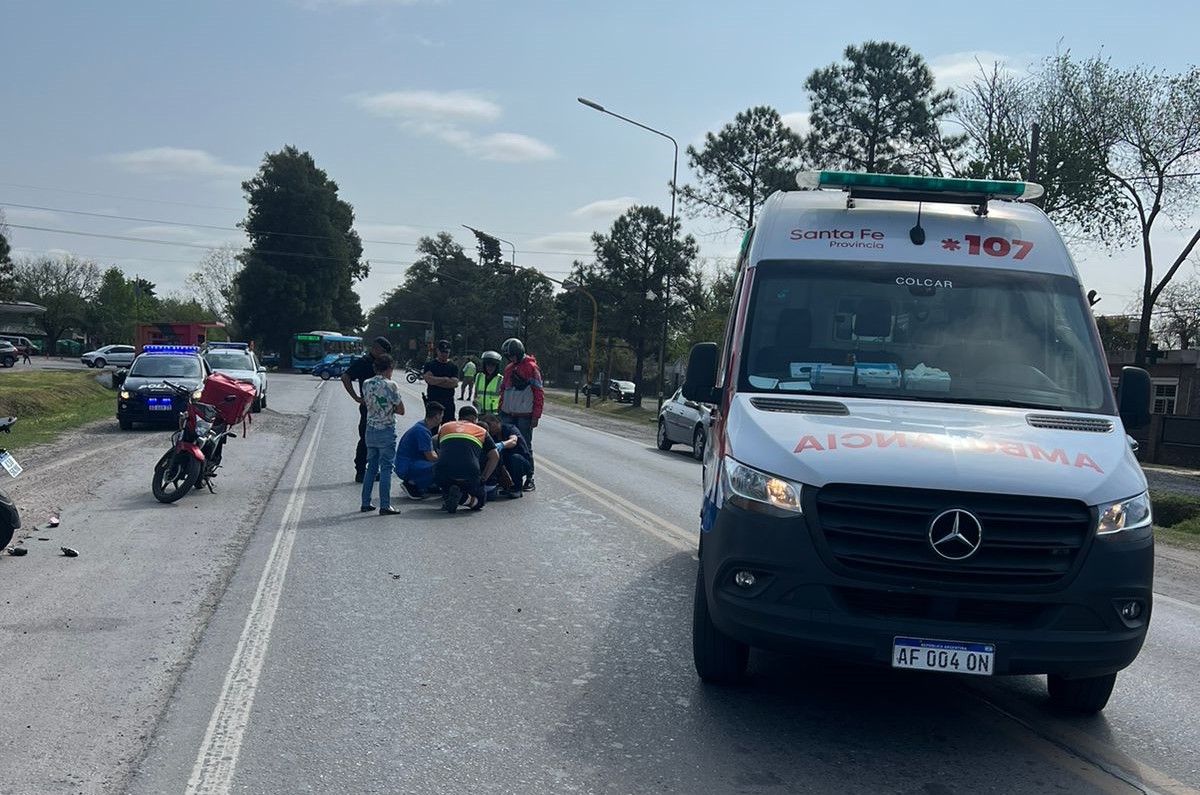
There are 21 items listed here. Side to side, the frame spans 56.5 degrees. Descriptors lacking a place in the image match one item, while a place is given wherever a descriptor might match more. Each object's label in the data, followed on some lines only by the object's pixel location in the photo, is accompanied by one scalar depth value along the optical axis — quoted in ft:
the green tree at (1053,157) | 124.06
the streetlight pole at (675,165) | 112.98
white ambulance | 15.29
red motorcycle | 39.78
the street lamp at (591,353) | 169.46
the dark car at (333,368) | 219.32
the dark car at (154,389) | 69.62
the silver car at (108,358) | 196.54
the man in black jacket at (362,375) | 40.45
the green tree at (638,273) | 213.66
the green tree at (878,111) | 142.00
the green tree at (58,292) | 320.29
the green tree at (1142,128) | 120.98
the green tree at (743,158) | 163.22
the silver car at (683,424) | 72.49
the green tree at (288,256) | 270.46
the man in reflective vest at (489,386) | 47.50
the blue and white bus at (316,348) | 248.93
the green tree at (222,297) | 370.16
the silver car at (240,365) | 89.28
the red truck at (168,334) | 167.63
